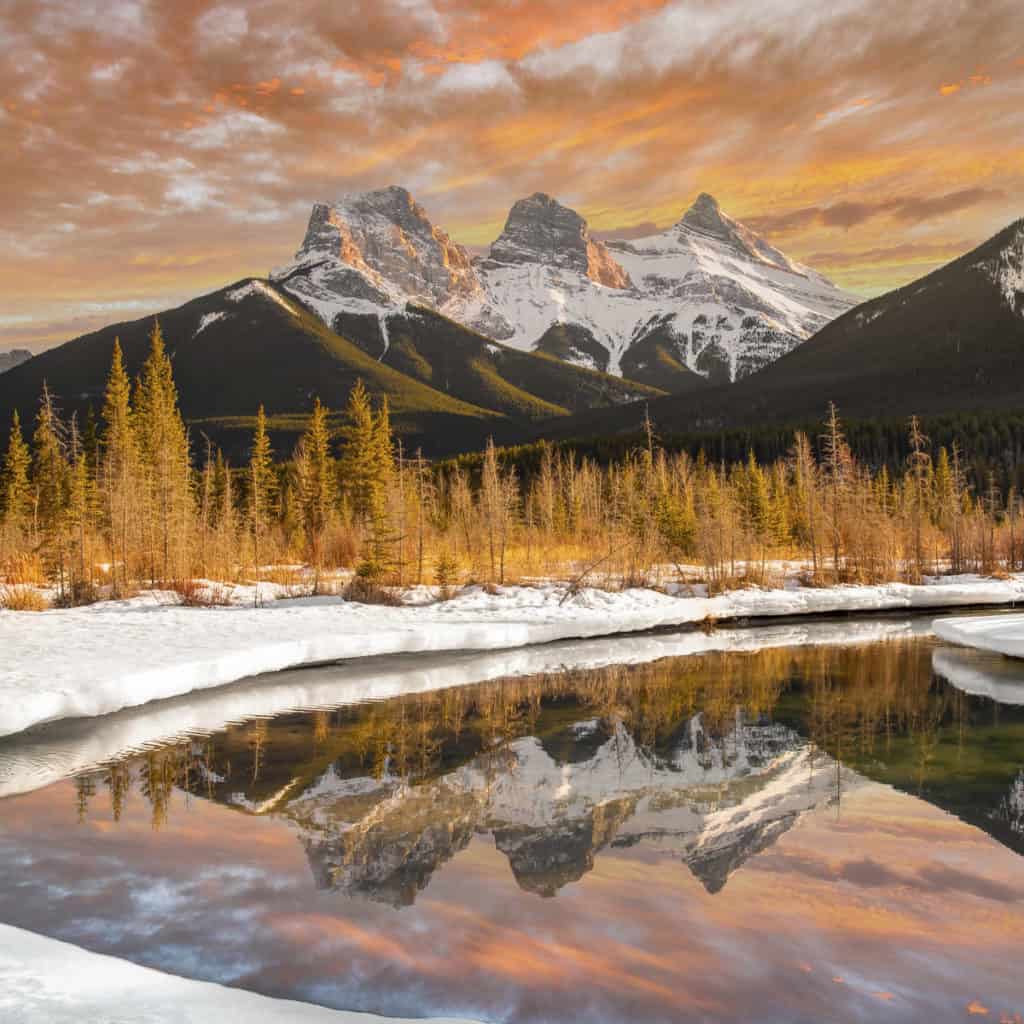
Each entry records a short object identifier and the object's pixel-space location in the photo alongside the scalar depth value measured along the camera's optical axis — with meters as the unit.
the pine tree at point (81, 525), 22.84
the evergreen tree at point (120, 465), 27.03
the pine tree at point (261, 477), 47.41
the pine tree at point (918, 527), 32.51
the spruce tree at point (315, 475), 51.03
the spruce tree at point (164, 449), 27.45
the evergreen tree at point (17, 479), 46.93
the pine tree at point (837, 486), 33.68
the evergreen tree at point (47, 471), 41.26
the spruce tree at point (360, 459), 54.34
